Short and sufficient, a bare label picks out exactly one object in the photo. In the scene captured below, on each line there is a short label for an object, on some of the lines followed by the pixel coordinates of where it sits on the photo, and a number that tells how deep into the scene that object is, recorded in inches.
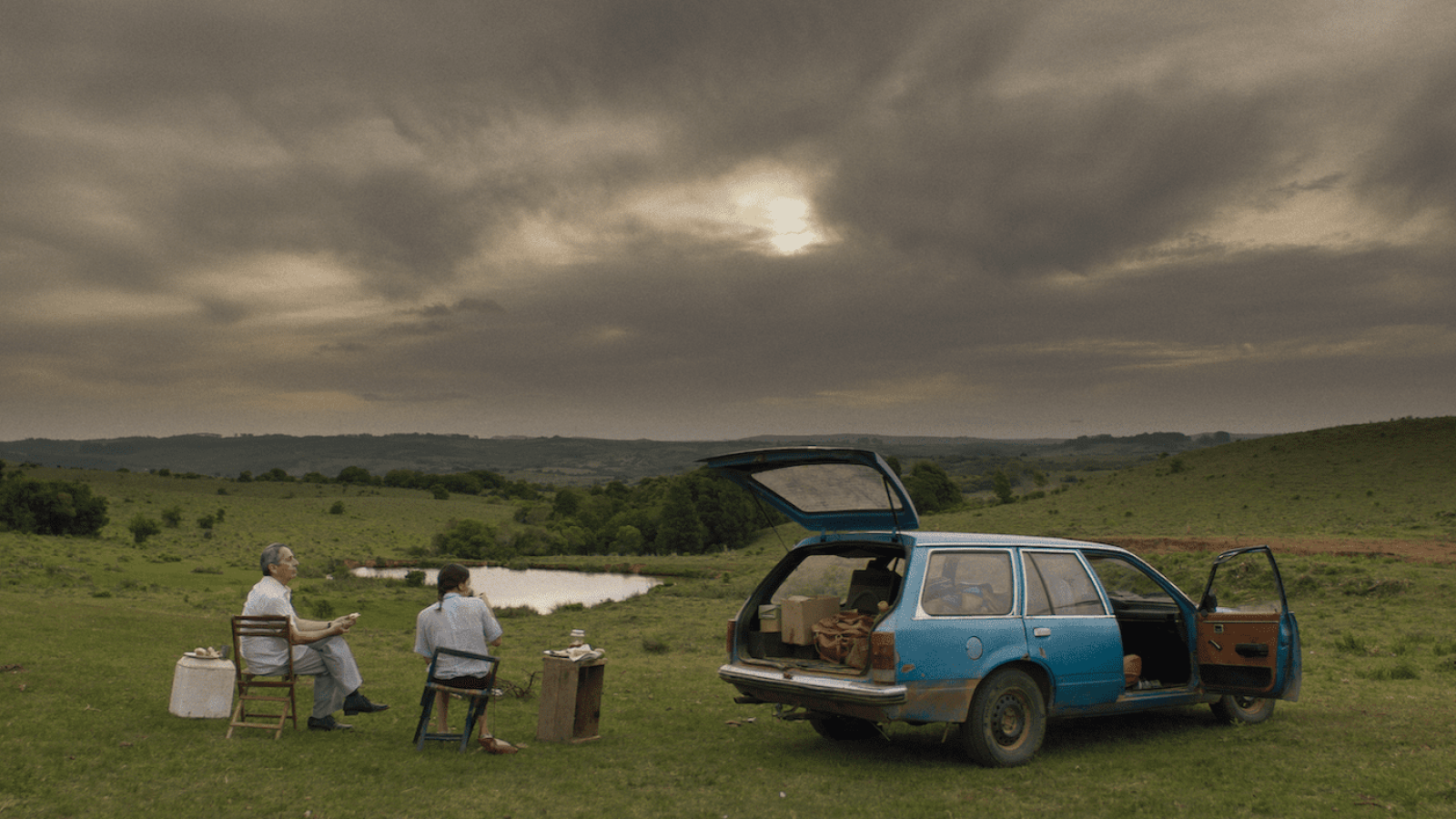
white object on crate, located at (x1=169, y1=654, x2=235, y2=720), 335.9
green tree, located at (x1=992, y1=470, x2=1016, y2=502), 3073.3
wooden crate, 335.3
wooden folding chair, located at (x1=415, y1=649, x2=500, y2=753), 308.8
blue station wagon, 283.6
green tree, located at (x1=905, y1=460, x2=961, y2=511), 3543.3
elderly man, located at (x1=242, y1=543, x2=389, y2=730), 319.0
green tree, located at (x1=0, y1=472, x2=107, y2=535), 2837.1
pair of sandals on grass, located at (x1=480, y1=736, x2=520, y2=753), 310.5
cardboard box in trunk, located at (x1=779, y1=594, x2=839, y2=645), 326.3
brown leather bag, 300.8
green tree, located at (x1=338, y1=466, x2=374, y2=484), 7416.3
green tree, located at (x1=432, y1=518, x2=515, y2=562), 4170.8
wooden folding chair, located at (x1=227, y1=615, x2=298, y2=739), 315.0
